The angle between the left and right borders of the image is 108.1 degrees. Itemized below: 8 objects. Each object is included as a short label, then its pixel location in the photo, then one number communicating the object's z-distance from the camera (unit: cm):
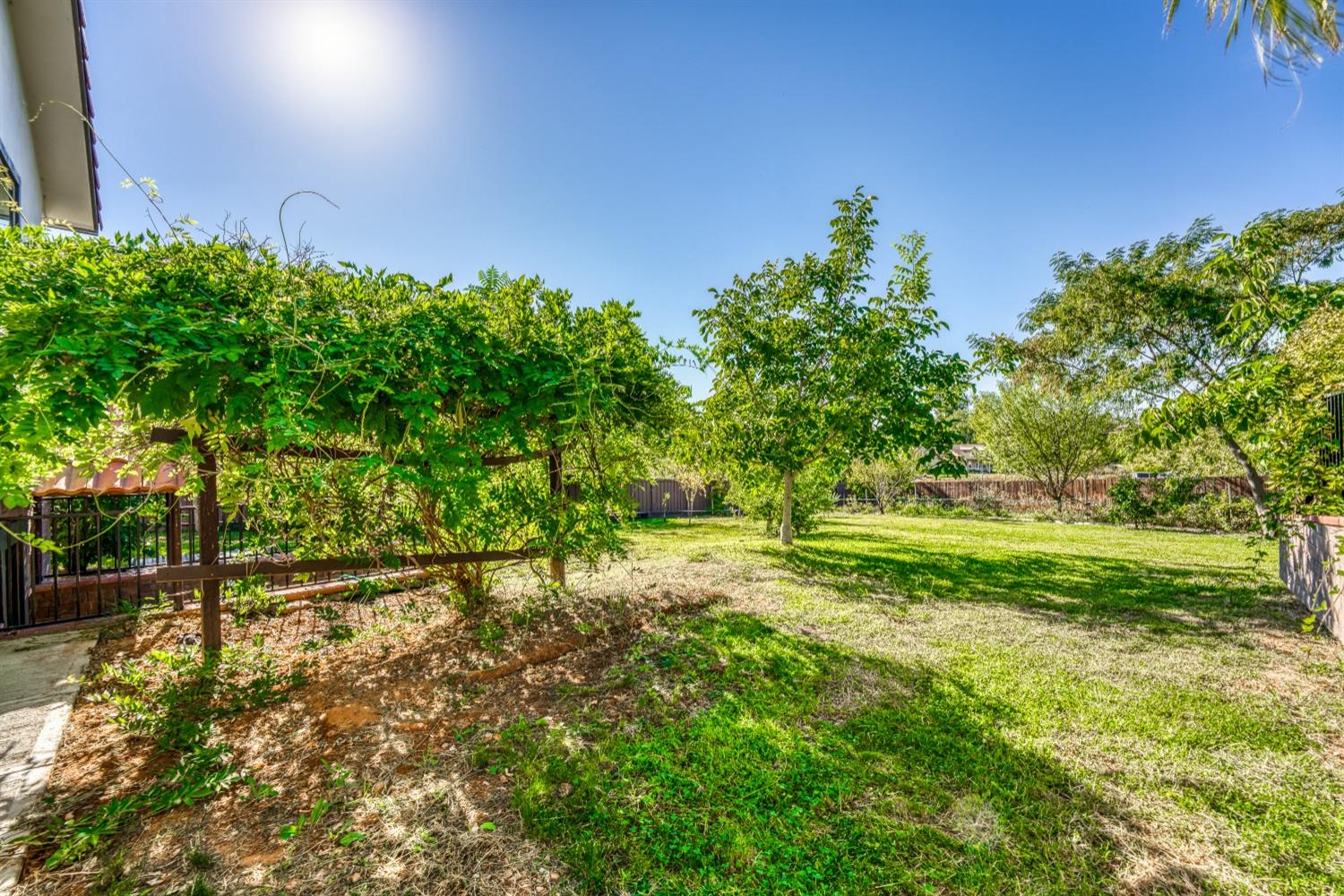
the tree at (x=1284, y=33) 305
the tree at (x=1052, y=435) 1933
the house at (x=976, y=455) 2400
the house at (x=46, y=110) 545
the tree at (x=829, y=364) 680
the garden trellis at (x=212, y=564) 319
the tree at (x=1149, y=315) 1121
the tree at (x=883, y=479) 2138
